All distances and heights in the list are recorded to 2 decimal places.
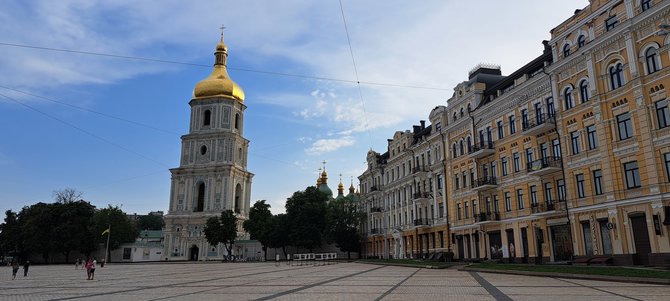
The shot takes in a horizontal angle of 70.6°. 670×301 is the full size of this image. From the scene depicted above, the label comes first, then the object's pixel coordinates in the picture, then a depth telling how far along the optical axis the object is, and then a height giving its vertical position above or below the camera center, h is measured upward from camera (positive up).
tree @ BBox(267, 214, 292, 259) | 69.69 +2.95
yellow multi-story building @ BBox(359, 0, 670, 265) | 25.69 +6.81
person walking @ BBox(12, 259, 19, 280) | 31.85 -0.87
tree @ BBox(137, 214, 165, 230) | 144.88 +9.44
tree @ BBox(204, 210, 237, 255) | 72.62 +3.57
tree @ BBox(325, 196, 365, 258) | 69.25 +3.96
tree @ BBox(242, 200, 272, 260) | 72.94 +4.78
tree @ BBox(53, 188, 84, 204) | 80.60 +9.23
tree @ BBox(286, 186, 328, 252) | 68.19 +4.90
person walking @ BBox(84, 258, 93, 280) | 27.70 -0.76
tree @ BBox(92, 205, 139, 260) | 77.75 +4.59
